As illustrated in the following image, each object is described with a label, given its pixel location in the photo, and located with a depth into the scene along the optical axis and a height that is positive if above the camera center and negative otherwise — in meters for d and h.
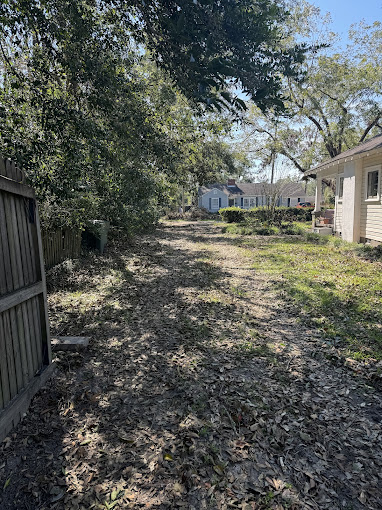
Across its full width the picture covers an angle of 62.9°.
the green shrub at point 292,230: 16.47 -1.13
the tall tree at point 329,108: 18.80 +6.36
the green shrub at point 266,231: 16.81 -1.14
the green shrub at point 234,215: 23.66 -0.33
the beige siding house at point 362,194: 10.00 +0.44
